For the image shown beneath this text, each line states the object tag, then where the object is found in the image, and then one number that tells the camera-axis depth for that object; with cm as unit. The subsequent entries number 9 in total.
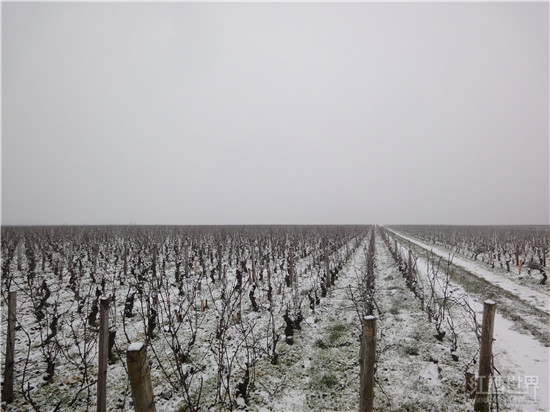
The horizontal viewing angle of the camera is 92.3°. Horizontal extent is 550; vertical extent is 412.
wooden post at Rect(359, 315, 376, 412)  269
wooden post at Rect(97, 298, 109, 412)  279
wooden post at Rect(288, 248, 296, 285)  820
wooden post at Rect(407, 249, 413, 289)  826
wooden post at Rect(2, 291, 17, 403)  329
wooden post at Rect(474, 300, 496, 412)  292
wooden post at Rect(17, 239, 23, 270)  1080
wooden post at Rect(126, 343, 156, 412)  197
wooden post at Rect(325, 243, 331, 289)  862
